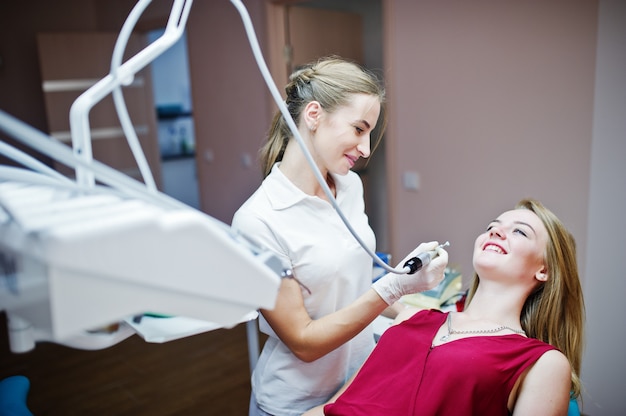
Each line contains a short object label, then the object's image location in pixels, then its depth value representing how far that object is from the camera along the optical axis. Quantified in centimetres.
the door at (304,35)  349
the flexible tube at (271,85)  62
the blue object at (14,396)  109
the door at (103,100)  436
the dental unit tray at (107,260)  40
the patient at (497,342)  117
